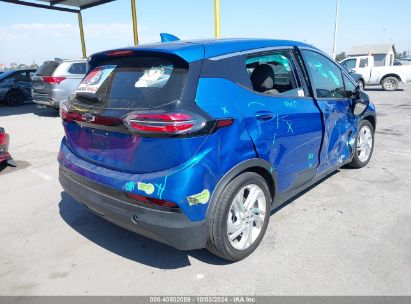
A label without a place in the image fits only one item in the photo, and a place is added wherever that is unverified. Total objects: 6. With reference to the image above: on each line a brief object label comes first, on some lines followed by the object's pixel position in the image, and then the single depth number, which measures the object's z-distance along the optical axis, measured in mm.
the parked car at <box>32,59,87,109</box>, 10562
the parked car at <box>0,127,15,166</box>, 5253
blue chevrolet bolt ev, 2367
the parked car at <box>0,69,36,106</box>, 14016
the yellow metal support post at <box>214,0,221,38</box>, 9062
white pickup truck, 18109
